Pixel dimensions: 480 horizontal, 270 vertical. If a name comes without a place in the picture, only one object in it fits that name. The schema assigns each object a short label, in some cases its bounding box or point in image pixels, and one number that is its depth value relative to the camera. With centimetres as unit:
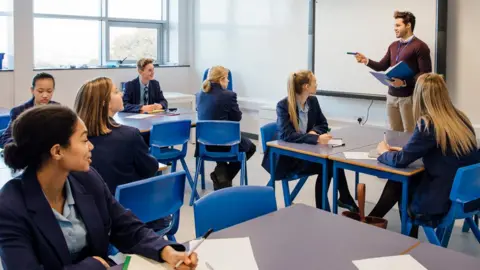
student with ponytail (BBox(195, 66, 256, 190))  496
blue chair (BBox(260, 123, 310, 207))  408
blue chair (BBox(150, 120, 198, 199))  433
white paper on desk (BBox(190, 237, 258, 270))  165
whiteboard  560
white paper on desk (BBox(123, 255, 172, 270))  162
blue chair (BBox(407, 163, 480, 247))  289
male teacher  512
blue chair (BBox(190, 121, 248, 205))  457
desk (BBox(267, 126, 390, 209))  354
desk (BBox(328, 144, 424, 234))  308
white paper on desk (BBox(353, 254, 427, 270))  166
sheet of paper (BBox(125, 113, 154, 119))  486
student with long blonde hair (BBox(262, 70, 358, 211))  392
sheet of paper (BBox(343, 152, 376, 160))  338
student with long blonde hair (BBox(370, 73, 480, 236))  301
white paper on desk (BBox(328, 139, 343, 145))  381
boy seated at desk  541
